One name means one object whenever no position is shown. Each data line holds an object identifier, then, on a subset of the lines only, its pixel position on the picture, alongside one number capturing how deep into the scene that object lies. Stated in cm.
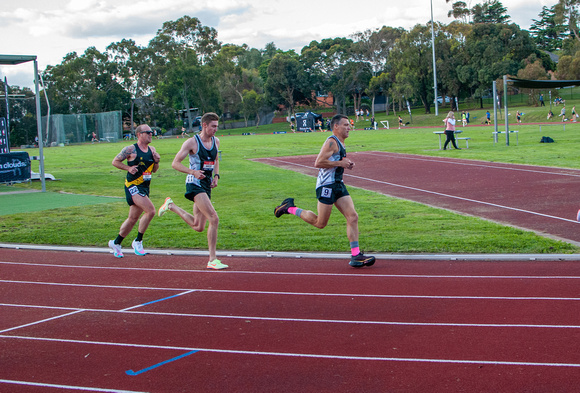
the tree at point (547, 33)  10056
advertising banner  1933
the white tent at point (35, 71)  1758
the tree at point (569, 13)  8294
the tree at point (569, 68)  5906
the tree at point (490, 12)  9438
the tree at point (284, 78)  8738
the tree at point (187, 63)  8200
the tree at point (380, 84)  8162
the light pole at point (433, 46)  6549
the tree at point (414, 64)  7301
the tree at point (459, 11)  9538
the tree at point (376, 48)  8888
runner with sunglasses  860
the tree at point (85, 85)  7838
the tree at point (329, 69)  9000
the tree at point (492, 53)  6938
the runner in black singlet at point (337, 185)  761
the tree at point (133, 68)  8531
